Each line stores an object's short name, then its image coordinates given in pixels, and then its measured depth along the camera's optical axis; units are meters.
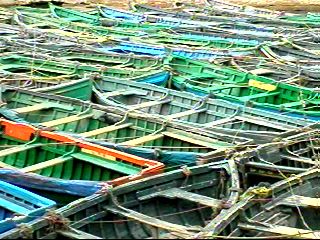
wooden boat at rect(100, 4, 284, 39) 25.54
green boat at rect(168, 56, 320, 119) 16.30
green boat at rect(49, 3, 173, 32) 26.52
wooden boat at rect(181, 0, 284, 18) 30.02
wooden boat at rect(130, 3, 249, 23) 28.48
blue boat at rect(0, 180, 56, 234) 9.58
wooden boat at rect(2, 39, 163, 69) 20.05
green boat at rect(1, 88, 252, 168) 12.62
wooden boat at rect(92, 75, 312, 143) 14.26
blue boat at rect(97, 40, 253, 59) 21.44
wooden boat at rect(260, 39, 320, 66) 21.36
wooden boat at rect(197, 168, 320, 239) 9.49
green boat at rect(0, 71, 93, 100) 16.45
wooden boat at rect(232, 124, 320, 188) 11.80
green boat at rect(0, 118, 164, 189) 11.84
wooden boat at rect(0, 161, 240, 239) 9.34
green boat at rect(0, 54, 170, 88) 18.47
